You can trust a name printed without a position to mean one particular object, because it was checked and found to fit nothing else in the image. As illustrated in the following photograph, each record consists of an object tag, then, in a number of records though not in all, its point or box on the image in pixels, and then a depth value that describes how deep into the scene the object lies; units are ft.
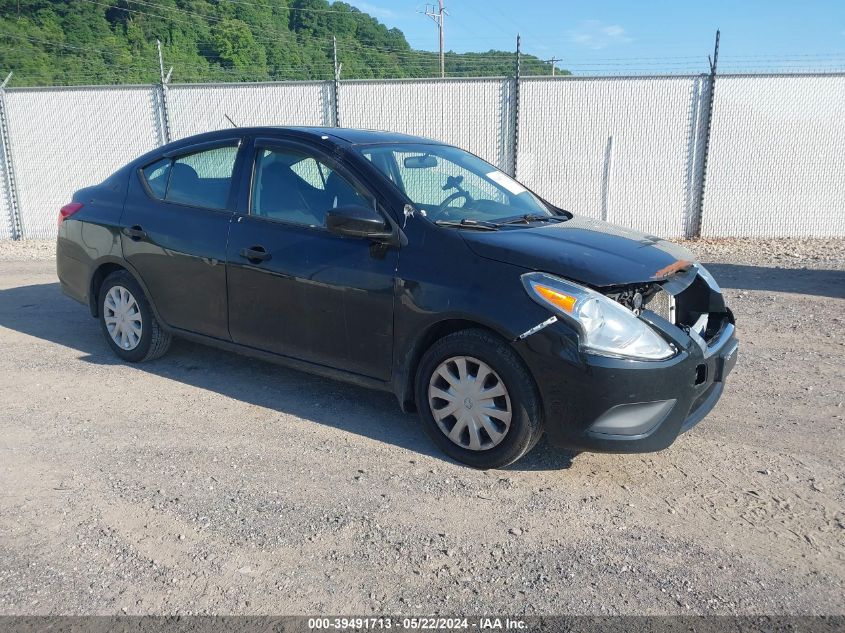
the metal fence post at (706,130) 36.66
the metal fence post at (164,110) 39.78
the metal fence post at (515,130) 37.88
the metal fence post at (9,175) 40.24
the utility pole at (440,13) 136.67
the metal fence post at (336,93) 38.73
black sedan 11.93
